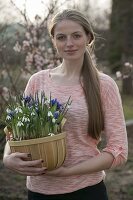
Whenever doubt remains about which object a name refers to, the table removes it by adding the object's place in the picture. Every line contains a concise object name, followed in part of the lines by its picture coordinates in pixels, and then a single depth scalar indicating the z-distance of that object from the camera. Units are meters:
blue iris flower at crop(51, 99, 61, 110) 2.06
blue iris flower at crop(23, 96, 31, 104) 2.10
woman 2.17
